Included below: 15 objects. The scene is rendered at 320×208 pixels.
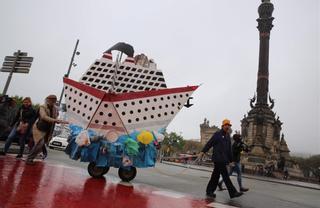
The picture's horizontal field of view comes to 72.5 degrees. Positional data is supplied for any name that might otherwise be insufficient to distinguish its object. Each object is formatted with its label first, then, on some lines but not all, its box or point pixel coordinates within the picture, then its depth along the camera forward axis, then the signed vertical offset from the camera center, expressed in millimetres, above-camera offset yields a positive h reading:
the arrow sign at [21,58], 7461 +2460
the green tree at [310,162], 55368 +4245
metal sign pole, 7275 +1726
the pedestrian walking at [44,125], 5092 +241
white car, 13992 -374
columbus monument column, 23860 +5503
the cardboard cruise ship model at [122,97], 4536 +1060
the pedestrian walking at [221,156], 4489 +169
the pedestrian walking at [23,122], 6030 +265
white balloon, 4606 +370
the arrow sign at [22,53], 7642 +2640
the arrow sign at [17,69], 7508 +2081
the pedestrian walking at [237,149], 5938 +470
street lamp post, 17243 +6751
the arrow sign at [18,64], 7540 +2283
